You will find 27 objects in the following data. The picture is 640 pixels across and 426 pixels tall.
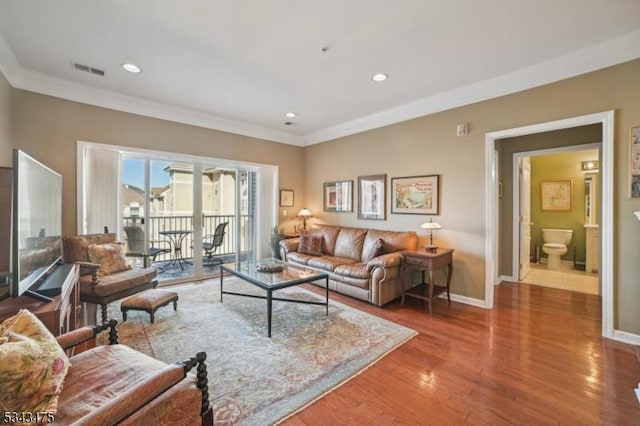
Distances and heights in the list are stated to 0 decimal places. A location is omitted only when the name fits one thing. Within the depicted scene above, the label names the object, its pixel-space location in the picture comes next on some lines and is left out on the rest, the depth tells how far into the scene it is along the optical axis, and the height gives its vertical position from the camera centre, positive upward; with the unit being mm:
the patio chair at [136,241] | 4332 -467
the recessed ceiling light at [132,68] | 3062 +1637
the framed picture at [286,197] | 5865 +308
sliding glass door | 3959 +75
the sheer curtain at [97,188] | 3686 +331
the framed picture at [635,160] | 2584 +494
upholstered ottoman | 3012 -1015
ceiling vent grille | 3078 +1644
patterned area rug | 1907 -1268
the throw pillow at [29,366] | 914 -571
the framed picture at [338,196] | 5305 +314
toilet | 5637 -681
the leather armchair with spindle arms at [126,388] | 1033 -799
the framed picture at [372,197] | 4730 +266
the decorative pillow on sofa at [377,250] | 4102 -572
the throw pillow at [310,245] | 4961 -606
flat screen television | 1547 -111
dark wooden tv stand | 1482 -546
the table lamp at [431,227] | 3690 -207
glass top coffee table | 2961 -782
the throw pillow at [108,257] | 3320 -569
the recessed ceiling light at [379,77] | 3275 +1646
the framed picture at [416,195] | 4055 +269
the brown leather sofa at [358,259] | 3603 -756
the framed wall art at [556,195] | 6020 +383
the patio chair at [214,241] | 5427 -593
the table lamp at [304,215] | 5805 -71
